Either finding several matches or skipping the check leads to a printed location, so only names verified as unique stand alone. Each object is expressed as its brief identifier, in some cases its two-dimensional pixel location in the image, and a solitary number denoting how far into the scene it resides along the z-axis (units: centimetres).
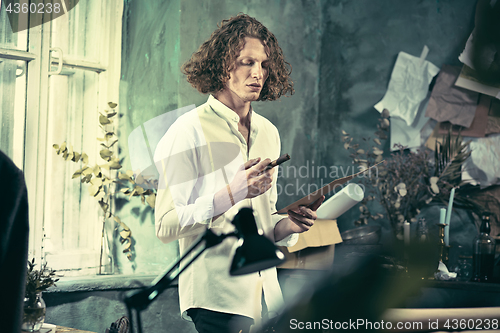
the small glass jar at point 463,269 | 462
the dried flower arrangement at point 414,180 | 482
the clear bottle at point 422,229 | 476
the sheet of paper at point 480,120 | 486
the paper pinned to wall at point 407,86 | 498
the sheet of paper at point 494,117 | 485
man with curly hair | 418
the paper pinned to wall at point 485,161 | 484
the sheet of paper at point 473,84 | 484
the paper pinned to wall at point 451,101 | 489
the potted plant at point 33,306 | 418
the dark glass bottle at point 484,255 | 458
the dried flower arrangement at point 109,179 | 472
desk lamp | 353
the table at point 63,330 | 423
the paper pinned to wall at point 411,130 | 498
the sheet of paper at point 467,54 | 490
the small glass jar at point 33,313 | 418
